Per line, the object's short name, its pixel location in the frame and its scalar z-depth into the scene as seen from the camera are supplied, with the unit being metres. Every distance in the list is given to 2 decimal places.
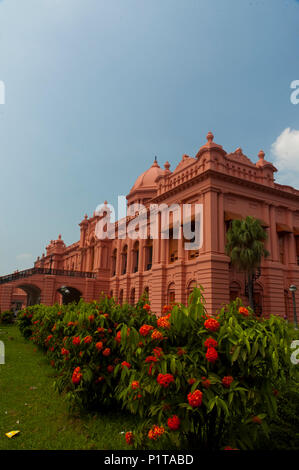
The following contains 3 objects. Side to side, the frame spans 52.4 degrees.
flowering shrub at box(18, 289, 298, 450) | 3.43
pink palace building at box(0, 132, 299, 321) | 20.70
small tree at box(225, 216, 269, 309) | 19.30
